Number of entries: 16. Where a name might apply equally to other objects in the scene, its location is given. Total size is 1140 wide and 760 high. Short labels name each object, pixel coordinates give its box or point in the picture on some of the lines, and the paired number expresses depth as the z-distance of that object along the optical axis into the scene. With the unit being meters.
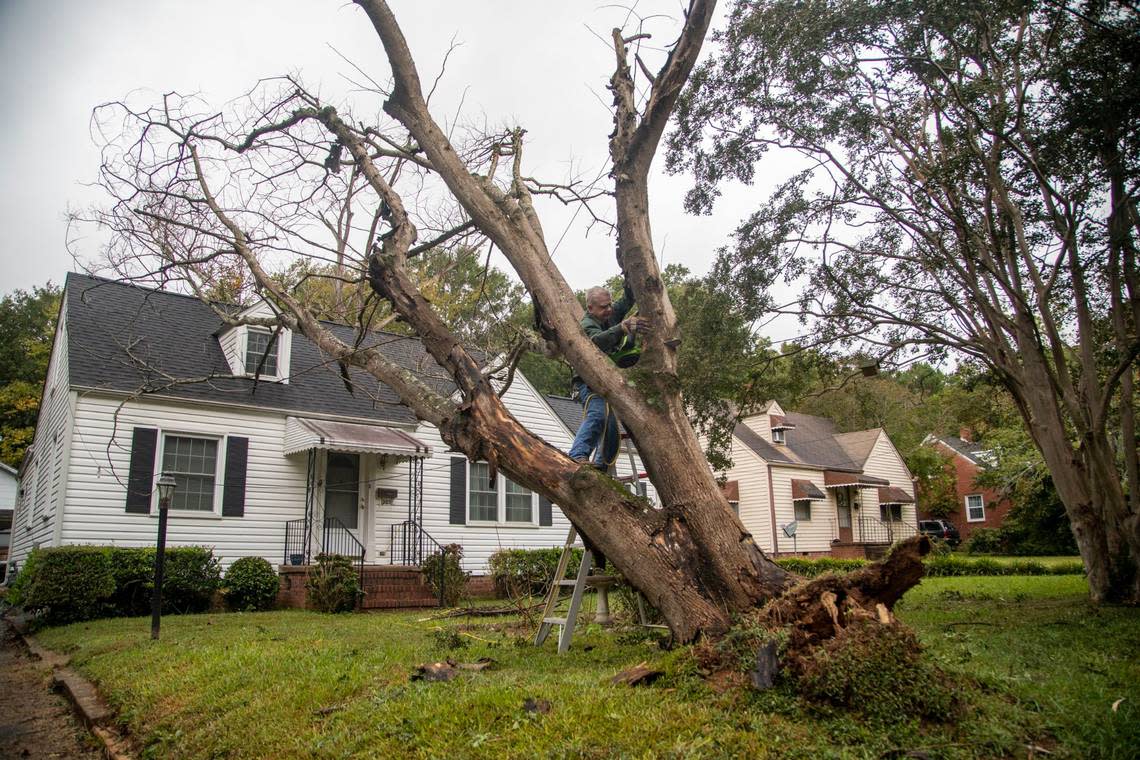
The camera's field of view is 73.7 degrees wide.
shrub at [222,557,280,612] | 12.38
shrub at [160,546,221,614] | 11.66
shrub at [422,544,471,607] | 13.27
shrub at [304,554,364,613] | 11.97
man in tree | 5.82
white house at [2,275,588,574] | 12.45
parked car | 34.19
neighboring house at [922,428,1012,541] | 35.88
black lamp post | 8.07
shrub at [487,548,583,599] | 14.22
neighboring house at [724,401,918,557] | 28.12
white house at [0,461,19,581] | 32.56
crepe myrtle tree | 7.94
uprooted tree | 4.67
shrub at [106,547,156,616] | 11.32
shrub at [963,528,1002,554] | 29.78
